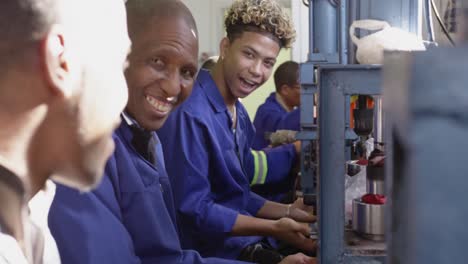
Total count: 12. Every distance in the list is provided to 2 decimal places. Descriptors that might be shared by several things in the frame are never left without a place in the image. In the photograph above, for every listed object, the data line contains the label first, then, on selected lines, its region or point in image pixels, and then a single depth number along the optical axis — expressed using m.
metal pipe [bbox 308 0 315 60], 2.52
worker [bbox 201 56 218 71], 3.26
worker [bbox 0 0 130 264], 0.65
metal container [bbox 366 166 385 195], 1.43
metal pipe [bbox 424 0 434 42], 1.65
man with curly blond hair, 1.79
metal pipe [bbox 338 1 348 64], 2.12
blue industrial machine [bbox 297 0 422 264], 1.27
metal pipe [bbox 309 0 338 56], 2.48
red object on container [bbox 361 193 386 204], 1.41
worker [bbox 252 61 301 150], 3.64
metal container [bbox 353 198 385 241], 1.38
